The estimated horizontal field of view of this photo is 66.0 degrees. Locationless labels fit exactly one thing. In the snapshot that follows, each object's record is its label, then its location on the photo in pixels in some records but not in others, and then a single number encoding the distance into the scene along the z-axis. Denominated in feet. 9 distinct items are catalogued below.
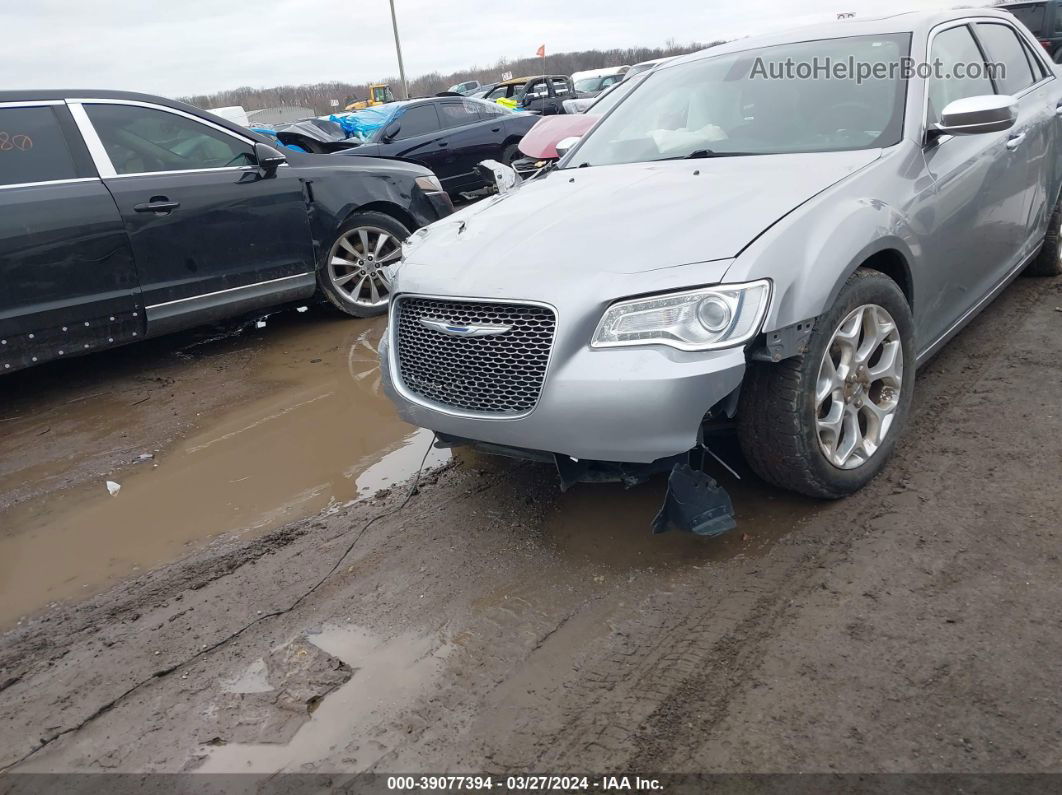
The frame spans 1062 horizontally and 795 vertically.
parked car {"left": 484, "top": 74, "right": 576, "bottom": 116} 60.80
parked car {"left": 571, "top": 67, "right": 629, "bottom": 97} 78.64
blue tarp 40.50
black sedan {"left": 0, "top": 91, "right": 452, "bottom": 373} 15.42
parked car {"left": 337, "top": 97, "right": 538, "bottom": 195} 36.22
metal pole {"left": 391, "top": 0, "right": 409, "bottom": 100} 99.66
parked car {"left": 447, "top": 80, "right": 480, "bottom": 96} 115.22
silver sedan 8.26
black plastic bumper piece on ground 8.60
